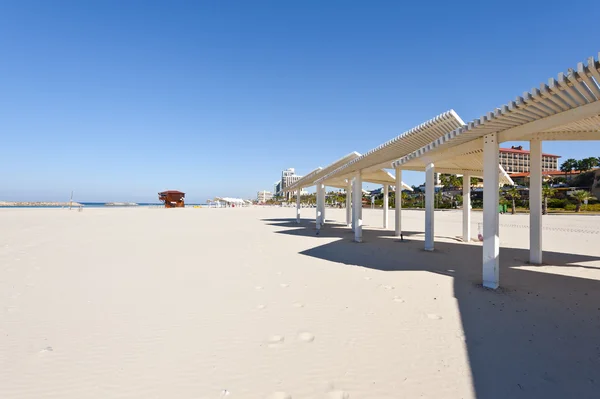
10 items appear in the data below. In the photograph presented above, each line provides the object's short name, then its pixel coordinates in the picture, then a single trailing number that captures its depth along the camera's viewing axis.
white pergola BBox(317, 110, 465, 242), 8.35
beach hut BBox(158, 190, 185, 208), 52.16
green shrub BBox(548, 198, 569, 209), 37.38
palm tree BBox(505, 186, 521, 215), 34.97
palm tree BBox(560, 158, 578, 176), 49.58
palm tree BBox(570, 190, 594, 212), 32.13
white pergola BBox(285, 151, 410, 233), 15.34
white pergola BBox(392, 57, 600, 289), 3.98
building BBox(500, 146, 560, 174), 79.31
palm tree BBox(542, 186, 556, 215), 33.84
